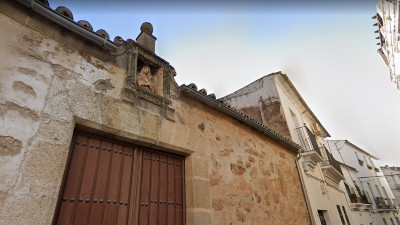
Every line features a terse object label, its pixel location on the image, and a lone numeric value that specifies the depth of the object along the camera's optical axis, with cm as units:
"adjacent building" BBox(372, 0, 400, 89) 803
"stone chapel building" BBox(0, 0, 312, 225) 163
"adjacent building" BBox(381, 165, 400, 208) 2739
